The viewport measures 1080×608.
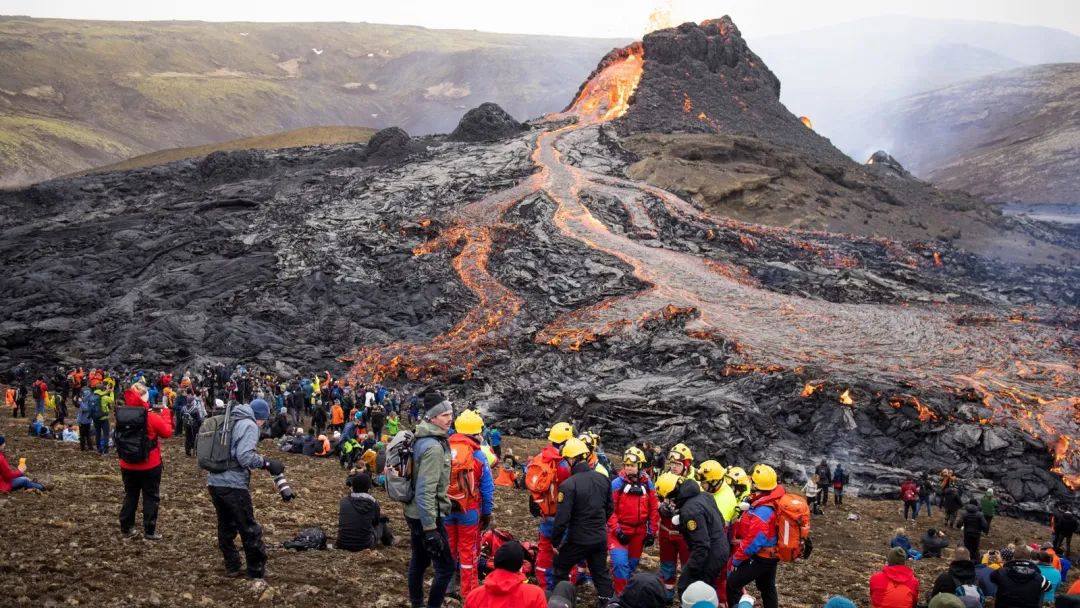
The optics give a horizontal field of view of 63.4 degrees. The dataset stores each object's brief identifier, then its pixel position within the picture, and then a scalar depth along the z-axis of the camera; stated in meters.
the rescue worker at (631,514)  9.70
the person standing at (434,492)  8.34
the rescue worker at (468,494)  8.90
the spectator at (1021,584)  9.77
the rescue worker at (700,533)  8.91
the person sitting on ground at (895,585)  8.60
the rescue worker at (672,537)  9.75
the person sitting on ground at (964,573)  9.99
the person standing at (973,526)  16.70
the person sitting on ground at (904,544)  15.36
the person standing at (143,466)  10.20
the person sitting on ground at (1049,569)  11.66
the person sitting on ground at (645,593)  7.43
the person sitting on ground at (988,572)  11.97
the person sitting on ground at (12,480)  12.45
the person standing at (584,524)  9.10
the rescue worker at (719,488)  10.06
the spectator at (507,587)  6.52
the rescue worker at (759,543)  9.27
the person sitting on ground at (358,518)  11.42
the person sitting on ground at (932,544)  16.91
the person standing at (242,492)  9.12
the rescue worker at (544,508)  9.75
